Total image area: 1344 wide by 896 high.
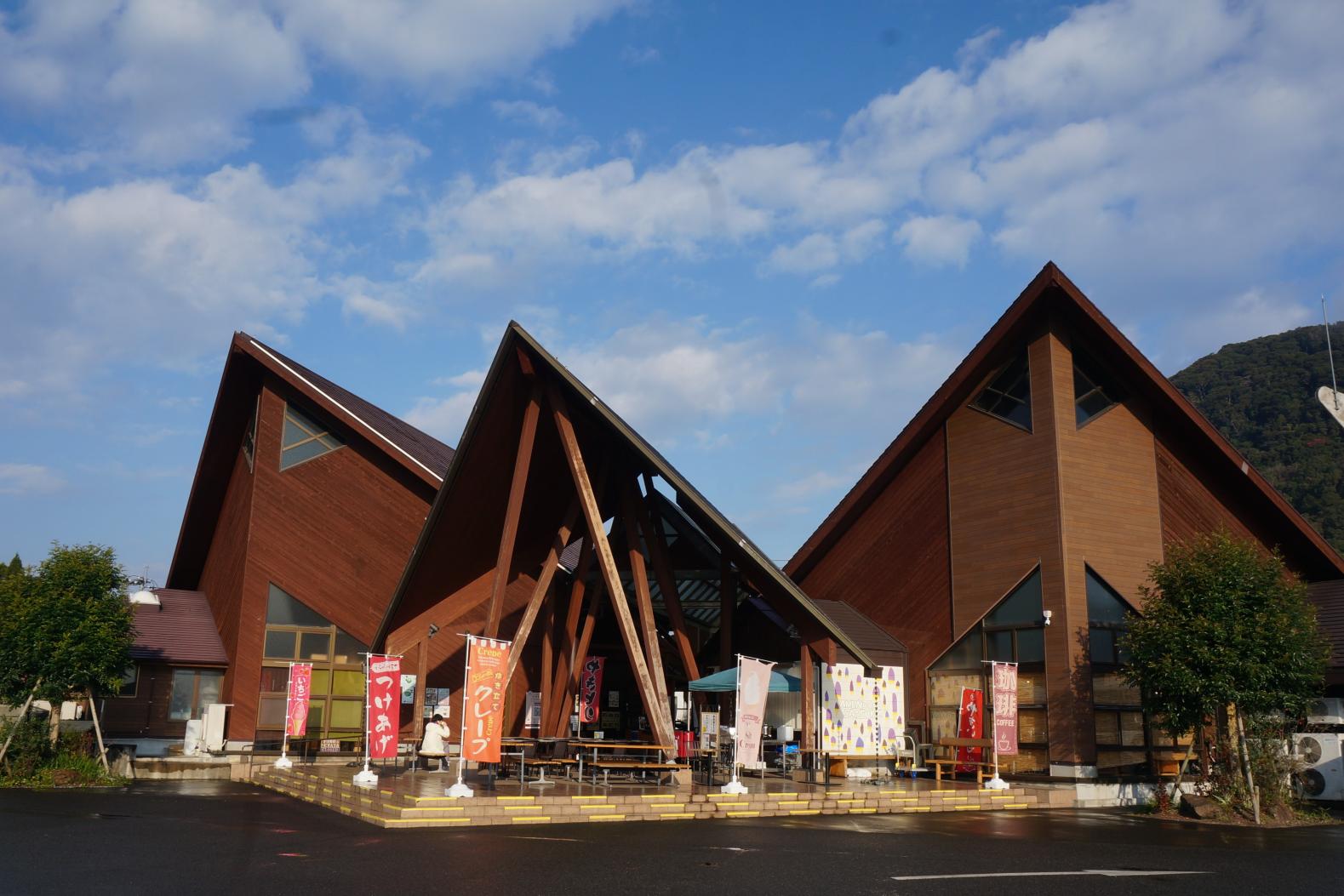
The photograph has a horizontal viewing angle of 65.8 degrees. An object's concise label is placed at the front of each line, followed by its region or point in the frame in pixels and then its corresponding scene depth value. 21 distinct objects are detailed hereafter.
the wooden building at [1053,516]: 18.09
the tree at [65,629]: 18.34
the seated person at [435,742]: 16.25
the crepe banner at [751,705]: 13.51
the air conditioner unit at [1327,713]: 18.03
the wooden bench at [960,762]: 16.52
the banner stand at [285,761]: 18.62
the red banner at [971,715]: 18.00
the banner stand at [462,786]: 12.06
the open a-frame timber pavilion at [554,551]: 15.28
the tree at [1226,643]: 14.89
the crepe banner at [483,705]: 12.39
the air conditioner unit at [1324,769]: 17.36
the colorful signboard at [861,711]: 15.88
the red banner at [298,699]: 19.27
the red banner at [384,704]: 14.85
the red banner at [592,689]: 20.48
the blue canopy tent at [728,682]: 17.22
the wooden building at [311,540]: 22.55
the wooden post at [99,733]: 18.48
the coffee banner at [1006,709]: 16.42
